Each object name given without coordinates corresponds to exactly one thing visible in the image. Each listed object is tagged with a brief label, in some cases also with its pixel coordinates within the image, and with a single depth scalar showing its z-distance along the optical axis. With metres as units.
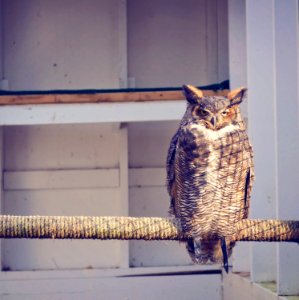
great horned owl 5.92
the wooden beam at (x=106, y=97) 9.91
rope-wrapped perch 5.00
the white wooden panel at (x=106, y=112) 9.95
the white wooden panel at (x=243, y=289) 8.38
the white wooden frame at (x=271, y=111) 7.62
